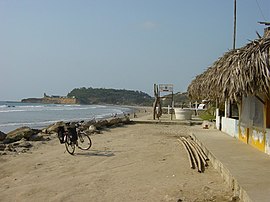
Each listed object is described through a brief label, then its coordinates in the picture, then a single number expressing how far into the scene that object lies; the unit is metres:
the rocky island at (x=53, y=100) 129.81
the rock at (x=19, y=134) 15.95
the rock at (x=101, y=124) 20.52
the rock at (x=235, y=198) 6.09
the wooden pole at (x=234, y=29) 18.11
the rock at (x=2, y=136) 16.09
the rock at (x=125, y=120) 23.86
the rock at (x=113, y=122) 22.16
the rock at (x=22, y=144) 13.94
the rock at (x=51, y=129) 18.92
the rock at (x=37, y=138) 15.98
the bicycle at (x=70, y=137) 12.00
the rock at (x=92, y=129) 18.67
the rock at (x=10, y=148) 12.85
